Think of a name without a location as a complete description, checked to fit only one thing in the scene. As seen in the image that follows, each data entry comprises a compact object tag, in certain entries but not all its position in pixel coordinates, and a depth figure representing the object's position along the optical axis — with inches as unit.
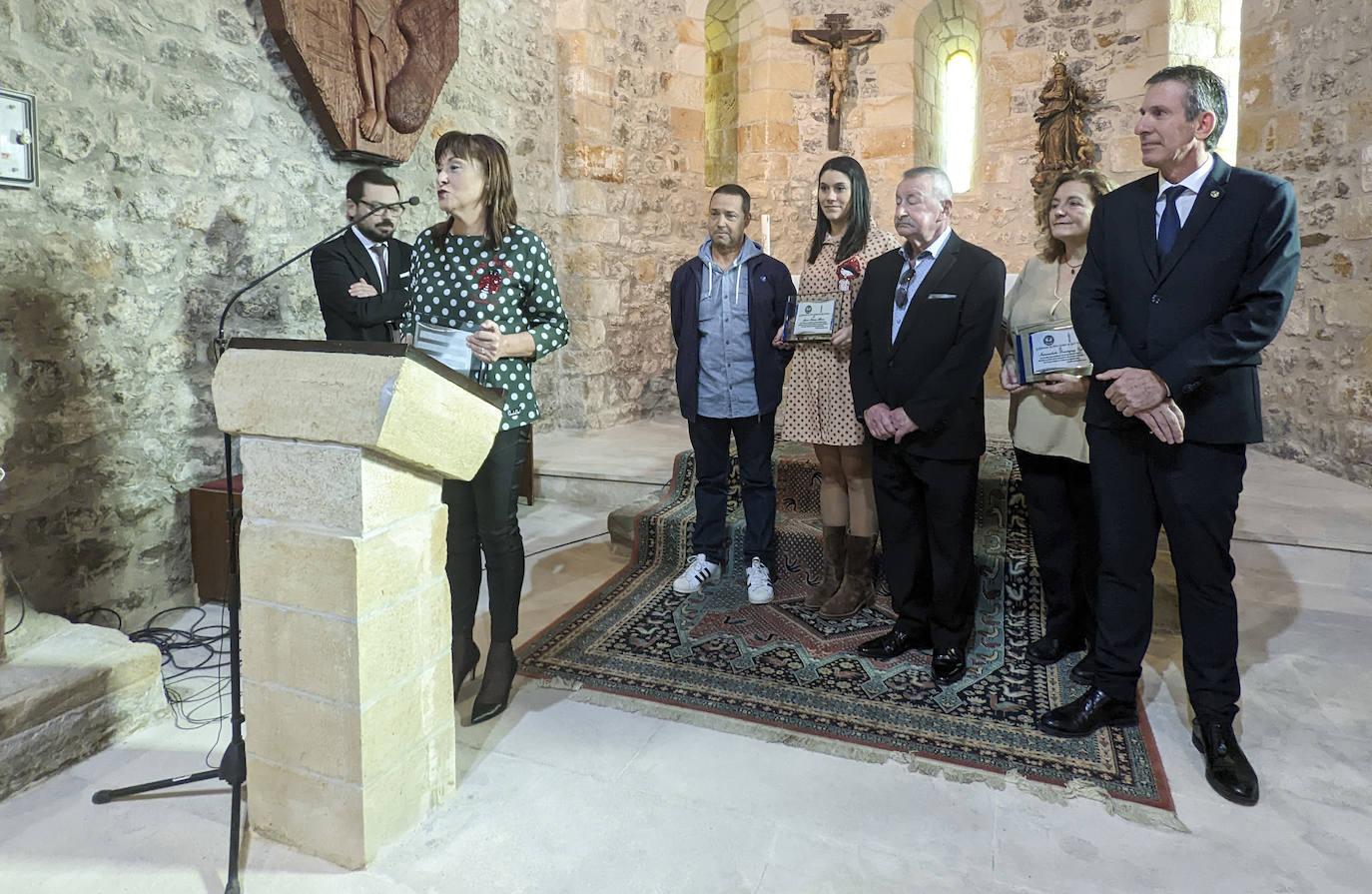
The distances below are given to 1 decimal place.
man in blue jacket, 123.6
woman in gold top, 96.8
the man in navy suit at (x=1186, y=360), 73.7
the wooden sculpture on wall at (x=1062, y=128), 266.8
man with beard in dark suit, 118.2
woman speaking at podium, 85.6
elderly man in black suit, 96.0
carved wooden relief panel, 138.3
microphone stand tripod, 65.6
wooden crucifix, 290.0
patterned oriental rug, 83.2
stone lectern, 62.4
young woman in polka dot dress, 112.9
